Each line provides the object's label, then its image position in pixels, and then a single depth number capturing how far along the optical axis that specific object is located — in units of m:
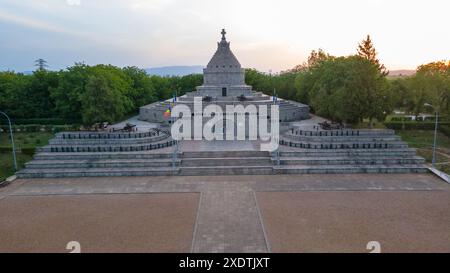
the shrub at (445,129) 36.72
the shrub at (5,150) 31.33
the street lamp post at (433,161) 26.66
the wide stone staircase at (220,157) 25.72
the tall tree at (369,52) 34.84
